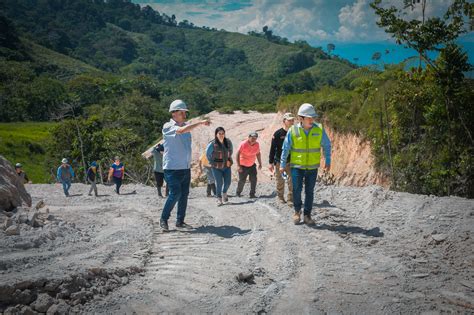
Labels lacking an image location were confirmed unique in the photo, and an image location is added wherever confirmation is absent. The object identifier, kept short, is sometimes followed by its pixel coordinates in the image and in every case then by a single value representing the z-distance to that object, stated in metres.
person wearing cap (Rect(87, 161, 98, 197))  14.50
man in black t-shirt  9.26
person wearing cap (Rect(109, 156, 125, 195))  14.84
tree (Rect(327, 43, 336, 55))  156.62
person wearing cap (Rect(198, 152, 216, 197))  12.28
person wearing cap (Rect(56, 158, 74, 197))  14.89
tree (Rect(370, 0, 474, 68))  10.48
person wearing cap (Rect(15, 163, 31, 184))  13.76
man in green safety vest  7.28
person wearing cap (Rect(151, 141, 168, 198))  12.45
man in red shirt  11.11
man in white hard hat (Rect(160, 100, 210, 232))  7.22
